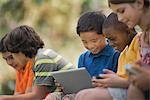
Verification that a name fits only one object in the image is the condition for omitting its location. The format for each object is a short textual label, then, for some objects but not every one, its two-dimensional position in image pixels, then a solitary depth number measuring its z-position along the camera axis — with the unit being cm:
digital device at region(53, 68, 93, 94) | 304
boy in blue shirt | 331
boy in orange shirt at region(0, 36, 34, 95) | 377
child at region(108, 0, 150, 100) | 273
